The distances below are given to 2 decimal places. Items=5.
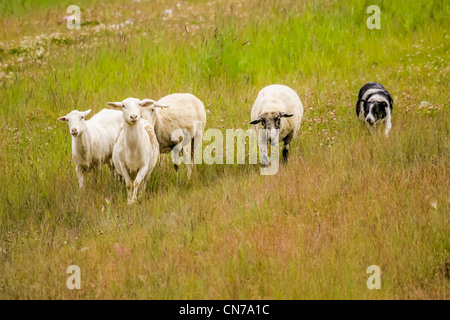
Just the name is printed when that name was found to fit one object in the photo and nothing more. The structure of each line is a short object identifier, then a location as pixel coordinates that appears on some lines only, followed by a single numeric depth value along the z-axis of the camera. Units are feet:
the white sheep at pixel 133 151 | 45.68
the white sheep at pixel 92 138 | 48.16
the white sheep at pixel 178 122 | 54.08
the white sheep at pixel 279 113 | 51.89
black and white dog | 55.42
